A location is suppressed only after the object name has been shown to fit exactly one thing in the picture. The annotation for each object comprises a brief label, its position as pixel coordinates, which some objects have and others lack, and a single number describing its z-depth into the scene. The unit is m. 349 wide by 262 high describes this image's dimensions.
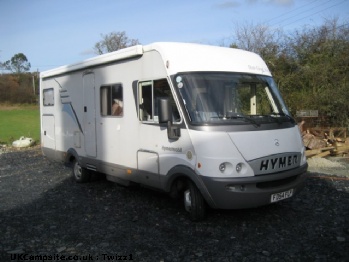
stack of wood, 11.23
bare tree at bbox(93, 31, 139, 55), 39.18
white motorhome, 5.05
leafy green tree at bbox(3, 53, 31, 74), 75.56
